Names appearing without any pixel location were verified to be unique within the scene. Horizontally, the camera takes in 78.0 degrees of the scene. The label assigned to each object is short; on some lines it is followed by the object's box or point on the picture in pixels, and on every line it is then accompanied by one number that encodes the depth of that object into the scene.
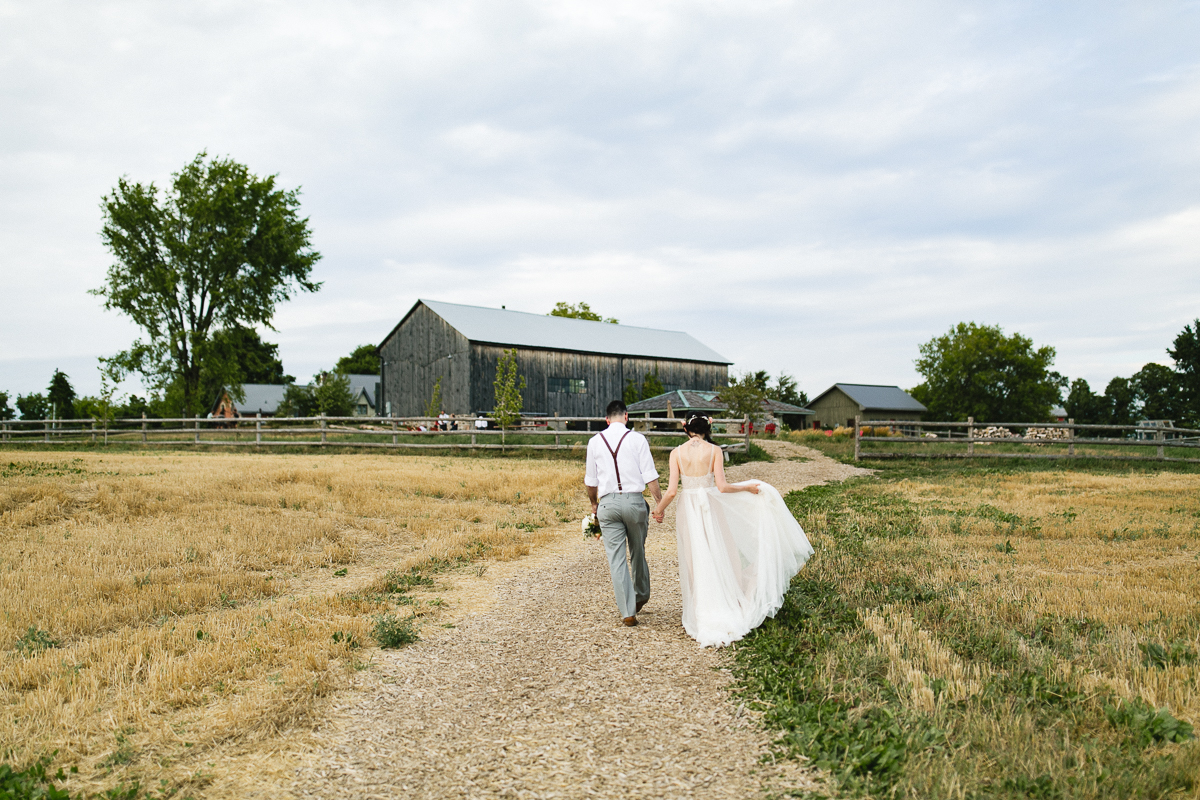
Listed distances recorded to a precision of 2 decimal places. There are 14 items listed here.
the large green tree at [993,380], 71.25
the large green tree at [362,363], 89.69
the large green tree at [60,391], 69.62
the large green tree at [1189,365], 62.75
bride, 6.19
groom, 6.63
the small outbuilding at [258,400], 69.81
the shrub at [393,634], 6.07
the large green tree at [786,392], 63.44
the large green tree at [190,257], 40.53
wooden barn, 43.06
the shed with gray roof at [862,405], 71.19
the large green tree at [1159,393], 69.06
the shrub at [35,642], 5.85
